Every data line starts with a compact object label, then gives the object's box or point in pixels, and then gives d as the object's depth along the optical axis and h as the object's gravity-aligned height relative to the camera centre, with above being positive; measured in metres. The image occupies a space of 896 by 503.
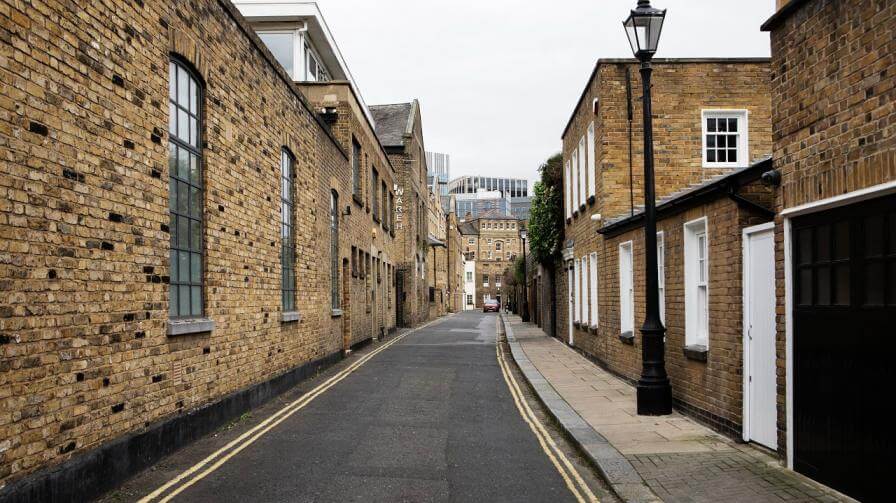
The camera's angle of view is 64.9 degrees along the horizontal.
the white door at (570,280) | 21.55 -0.16
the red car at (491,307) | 82.12 -3.64
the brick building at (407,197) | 39.34 +4.79
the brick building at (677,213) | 8.30 +0.93
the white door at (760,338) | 7.10 -0.67
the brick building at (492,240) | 119.75 +6.08
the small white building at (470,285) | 111.62 -1.46
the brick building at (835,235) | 5.21 +0.32
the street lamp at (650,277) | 9.54 -0.03
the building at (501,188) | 152.75 +21.81
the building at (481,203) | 135.38 +14.54
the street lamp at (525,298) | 44.78 -1.47
